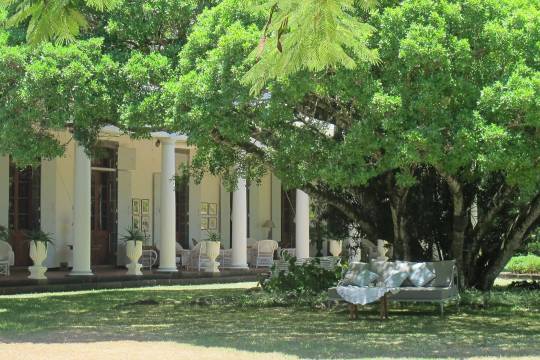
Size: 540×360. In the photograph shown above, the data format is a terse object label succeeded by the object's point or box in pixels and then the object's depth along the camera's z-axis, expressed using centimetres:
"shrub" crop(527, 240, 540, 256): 2584
